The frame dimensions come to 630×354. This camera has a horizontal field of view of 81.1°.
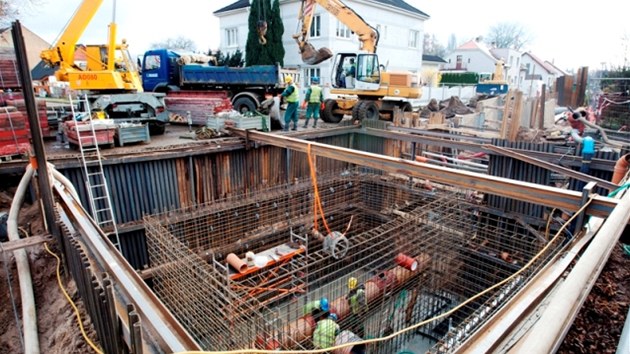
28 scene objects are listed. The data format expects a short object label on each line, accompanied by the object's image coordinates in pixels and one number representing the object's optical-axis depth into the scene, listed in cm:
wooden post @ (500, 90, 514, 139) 1208
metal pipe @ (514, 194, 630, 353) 117
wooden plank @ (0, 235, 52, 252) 397
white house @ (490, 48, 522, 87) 4791
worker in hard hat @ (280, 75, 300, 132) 1039
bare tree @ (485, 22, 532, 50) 6000
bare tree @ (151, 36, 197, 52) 5700
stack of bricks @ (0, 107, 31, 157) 659
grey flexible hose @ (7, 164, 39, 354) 304
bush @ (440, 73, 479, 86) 3800
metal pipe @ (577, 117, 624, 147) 865
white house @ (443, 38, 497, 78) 4716
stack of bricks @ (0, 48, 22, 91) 961
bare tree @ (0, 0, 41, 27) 1691
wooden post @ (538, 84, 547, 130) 1356
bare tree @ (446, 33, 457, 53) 8265
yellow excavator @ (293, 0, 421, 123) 1312
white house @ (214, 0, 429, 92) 2467
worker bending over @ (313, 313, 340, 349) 452
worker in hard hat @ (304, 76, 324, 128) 1134
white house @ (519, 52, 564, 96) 5294
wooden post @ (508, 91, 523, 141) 1151
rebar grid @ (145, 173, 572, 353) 421
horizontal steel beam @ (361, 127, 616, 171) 673
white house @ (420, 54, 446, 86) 3581
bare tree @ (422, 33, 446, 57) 7191
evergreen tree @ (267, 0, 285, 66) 2500
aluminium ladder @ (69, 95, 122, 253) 689
